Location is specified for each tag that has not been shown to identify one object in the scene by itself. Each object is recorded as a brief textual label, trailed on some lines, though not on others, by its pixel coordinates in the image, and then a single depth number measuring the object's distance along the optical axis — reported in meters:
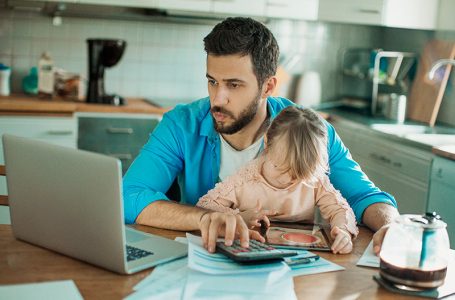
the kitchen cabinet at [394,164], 3.64
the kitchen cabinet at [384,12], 4.33
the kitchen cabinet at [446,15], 4.30
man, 2.13
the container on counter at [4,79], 4.06
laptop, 1.48
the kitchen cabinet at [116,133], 3.91
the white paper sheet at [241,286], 1.45
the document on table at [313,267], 1.64
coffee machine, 3.99
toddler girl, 2.00
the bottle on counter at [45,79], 4.05
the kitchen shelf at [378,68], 4.56
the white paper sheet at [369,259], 1.73
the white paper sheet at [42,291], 1.39
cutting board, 4.22
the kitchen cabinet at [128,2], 3.96
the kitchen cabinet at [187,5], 4.08
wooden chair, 2.17
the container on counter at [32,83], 4.17
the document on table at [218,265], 1.55
